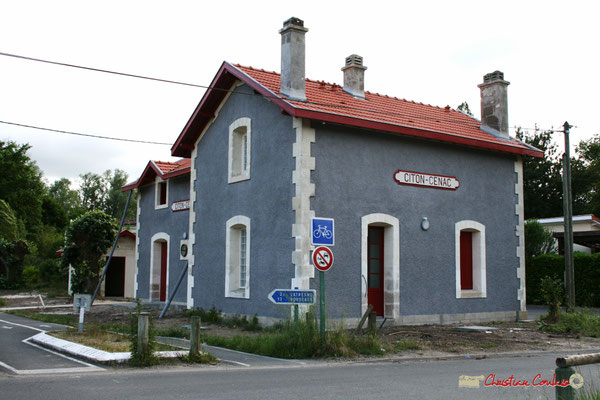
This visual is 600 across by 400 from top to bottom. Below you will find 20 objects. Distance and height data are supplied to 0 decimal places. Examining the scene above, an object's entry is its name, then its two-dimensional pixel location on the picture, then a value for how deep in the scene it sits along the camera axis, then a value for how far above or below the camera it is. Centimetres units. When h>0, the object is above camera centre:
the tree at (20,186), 4684 +557
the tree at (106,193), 6150 +697
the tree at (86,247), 2528 +44
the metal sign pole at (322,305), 1064 -80
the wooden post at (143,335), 928 -117
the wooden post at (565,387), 392 -82
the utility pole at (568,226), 1866 +106
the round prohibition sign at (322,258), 1047 +2
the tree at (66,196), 6419 +675
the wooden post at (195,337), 984 -128
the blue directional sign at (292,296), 1070 -65
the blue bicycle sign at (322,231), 1063 +48
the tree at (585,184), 4388 +564
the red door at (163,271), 2247 -47
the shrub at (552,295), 1555 -89
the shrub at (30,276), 3428 -104
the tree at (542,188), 4347 +516
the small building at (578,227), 2874 +168
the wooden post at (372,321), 1166 -118
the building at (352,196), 1415 +160
